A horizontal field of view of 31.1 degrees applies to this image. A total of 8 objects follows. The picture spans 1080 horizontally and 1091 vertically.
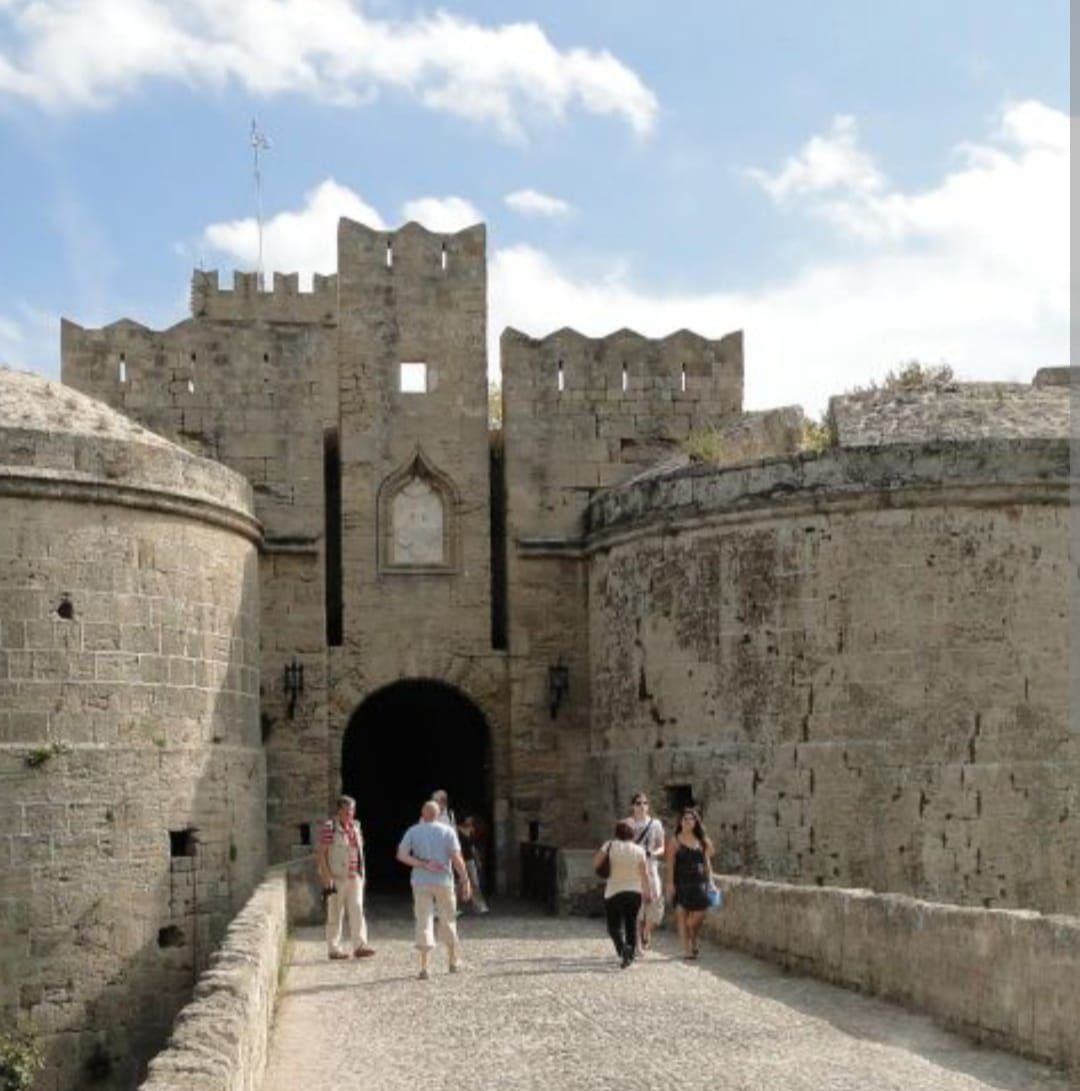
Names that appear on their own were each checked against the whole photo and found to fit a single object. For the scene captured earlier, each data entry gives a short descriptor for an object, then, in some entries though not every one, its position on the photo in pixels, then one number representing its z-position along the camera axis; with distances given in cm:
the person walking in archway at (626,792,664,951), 1662
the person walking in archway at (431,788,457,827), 1760
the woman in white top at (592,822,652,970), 1532
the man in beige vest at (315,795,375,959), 1688
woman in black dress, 1600
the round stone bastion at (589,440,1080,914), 2011
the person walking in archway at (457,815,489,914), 2111
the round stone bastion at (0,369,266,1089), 1861
